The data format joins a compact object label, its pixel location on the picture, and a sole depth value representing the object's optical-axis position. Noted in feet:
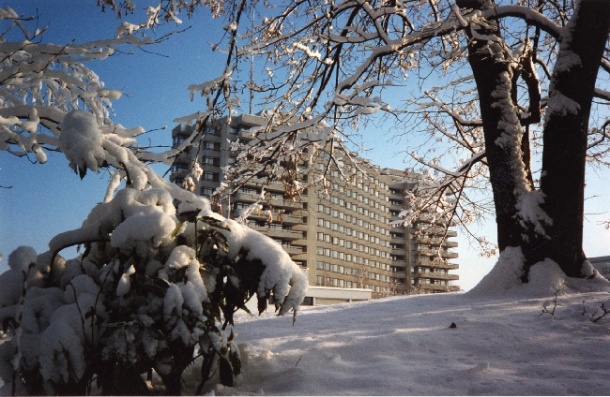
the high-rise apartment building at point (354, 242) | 241.55
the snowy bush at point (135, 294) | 6.75
